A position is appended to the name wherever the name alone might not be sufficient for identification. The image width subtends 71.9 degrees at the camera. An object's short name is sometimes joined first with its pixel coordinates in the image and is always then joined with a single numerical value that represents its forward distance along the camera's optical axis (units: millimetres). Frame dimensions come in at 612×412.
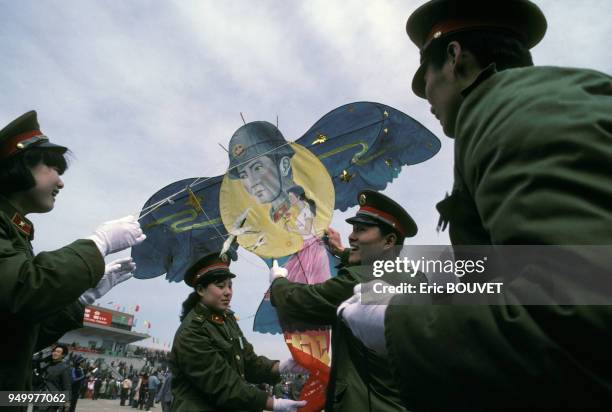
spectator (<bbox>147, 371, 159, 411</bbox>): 23969
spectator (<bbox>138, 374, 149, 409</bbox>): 23859
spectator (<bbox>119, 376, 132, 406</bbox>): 25641
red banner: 50931
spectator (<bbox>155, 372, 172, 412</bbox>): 12977
